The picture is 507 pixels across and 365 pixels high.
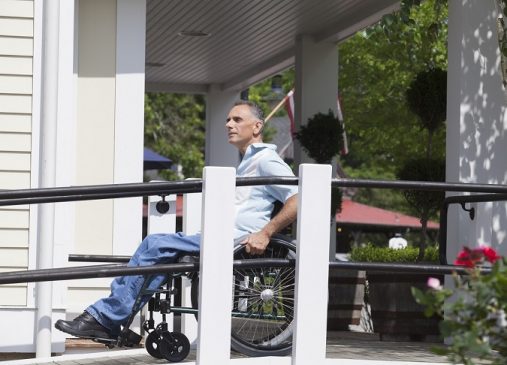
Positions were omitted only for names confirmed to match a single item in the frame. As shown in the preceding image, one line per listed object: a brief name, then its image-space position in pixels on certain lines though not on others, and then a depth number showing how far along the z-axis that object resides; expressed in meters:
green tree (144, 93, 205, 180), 74.92
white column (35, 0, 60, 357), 12.48
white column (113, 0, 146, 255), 14.42
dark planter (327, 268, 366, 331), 16.09
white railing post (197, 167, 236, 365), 10.02
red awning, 71.97
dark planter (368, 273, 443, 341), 14.37
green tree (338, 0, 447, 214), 41.97
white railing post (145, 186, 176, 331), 14.19
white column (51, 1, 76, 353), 13.42
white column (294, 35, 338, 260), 25.60
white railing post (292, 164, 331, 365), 10.21
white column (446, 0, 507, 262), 13.93
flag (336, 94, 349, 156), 31.76
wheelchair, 10.80
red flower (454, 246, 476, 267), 6.57
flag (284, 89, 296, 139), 35.25
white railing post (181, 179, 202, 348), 12.61
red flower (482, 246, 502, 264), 6.72
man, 10.58
